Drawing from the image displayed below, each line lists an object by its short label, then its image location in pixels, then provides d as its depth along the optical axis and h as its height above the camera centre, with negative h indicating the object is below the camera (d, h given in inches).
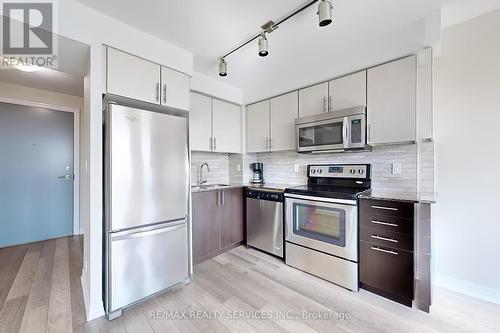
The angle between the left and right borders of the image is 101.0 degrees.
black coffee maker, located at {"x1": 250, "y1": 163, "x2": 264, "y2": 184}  133.5 -5.1
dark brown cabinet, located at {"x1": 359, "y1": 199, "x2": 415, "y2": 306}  67.7 -29.2
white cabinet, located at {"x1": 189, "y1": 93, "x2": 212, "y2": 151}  108.8 +23.2
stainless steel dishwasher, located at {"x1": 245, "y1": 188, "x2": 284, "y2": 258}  103.2 -28.9
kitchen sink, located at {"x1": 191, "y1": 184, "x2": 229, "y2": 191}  117.1 -12.5
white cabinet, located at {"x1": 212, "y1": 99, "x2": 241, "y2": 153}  118.8 +23.4
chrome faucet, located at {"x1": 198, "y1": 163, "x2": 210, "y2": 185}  124.0 -8.9
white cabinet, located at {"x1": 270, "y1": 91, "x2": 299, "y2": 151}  109.9 +25.1
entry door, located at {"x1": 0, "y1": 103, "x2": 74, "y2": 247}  120.3 -5.4
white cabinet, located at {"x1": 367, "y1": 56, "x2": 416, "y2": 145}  75.4 +24.2
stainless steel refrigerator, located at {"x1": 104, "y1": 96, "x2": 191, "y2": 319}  64.7 -12.9
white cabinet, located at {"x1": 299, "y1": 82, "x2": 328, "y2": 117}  97.1 +32.1
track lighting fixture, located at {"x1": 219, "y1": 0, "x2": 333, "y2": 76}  52.7 +44.0
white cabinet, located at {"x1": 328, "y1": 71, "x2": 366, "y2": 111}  86.3 +32.2
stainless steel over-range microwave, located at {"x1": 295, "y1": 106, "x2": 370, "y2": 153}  84.7 +15.2
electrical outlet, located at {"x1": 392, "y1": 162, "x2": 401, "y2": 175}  85.7 -1.2
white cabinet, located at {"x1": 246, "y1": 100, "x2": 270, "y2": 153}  122.6 +23.7
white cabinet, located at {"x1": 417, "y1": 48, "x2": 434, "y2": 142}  72.7 +24.9
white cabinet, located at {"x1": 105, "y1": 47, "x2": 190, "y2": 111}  69.0 +31.4
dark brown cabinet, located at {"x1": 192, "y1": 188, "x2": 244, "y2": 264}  101.2 -30.0
